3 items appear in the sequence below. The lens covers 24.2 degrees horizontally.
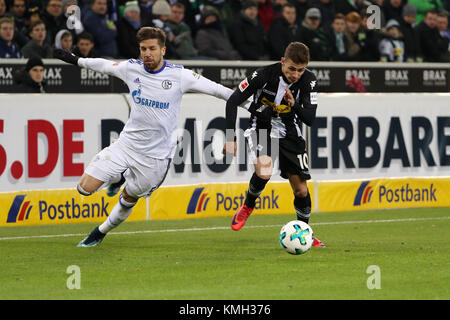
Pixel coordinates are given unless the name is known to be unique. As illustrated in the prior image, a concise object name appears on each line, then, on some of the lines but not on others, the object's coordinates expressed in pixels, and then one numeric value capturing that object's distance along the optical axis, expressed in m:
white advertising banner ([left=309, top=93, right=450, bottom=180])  16.38
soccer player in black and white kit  11.35
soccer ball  10.45
